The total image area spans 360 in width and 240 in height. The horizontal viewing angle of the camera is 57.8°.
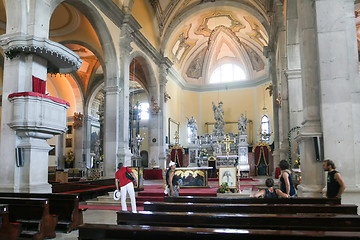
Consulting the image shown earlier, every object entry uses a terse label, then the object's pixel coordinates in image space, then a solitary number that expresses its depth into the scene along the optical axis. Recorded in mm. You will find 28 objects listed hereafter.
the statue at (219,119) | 25350
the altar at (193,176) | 11703
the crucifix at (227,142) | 22738
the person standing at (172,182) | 7641
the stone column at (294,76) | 11125
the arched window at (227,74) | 29141
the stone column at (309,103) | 6449
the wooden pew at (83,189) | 10766
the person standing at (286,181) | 5854
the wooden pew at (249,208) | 4078
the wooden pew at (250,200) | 5043
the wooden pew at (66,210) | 6164
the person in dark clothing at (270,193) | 5637
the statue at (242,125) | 24459
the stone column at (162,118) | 20562
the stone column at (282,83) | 12734
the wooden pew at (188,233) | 2518
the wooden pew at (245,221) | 3232
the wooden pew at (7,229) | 4829
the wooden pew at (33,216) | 5430
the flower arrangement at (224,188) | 10148
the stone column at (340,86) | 5988
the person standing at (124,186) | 7293
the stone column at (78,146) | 22219
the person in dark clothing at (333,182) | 4809
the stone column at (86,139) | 22484
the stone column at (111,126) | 14133
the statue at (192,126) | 24739
